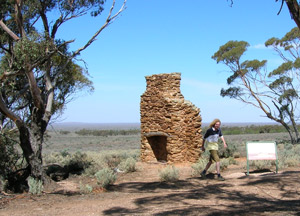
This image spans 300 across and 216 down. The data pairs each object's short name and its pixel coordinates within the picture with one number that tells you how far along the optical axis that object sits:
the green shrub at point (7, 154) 10.15
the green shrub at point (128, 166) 13.29
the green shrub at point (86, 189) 9.23
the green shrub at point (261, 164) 11.67
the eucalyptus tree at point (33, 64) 8.83
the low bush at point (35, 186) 9.30
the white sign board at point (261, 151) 10.32
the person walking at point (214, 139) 9.52
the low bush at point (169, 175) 10.29
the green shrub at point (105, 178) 9.88
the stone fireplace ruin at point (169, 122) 14.27
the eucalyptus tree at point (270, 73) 23.88
